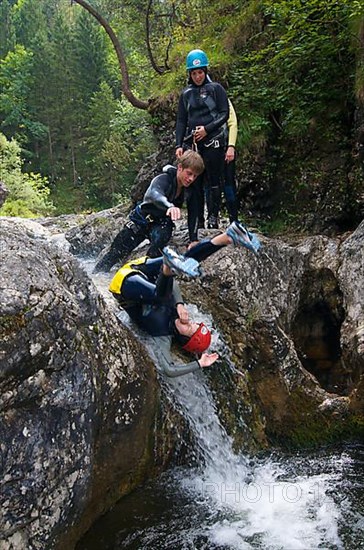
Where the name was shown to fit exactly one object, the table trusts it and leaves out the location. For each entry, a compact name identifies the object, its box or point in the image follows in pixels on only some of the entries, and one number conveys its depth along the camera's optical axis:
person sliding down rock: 4.62
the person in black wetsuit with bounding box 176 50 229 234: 6.00
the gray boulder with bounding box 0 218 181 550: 2.87
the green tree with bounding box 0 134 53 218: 25.73
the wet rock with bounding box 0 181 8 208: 16.05
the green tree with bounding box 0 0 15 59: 50.09
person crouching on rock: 5.25
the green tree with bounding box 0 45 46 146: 42.00
